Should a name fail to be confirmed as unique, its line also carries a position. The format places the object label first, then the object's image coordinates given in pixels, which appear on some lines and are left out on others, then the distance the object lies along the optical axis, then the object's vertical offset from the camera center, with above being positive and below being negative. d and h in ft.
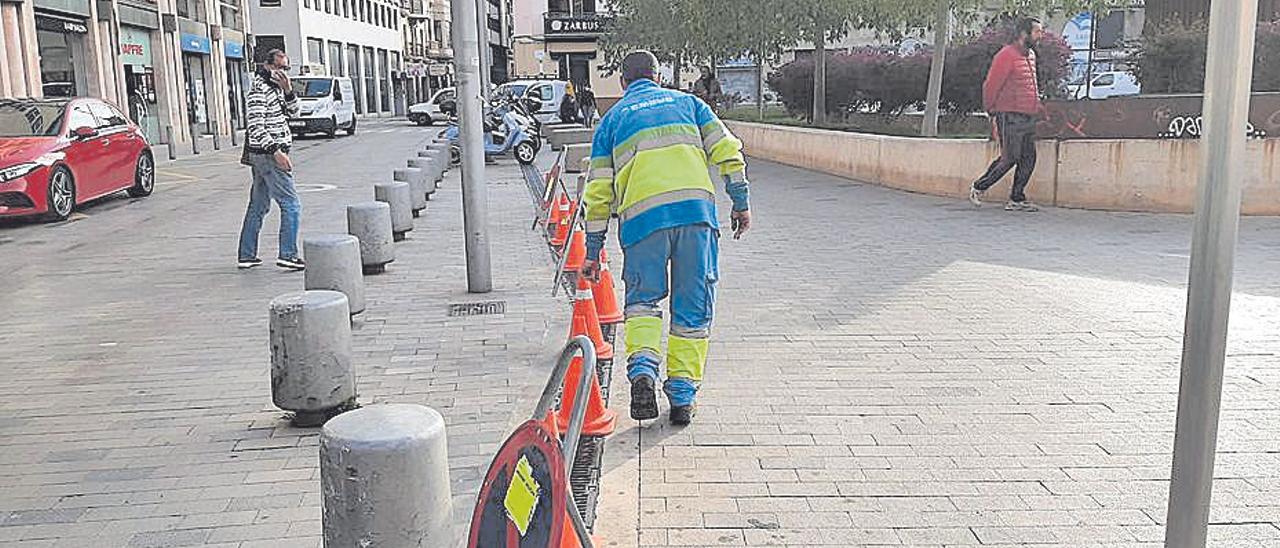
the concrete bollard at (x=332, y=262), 23.75 -3.67
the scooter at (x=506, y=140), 70.79 -3.41
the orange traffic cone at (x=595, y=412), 15.99 -4.79
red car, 42.83 -2.50
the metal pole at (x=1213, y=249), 8.18 -1.33
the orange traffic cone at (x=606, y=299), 22.31 -4.30
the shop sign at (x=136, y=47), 94.43 +4.02
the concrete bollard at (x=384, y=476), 10.93 -3.83
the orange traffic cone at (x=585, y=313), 18.90 -3.86
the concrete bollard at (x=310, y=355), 17.35 -4.11
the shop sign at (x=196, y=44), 112.88 +4.91
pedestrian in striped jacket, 30.01 -1.39
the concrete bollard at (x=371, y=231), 30.78 -3.91
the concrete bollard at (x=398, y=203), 37.70 -3.85
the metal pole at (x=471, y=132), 26.55 -1.09
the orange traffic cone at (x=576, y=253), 26.61 -4.03
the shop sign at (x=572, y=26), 172.96 +9.06
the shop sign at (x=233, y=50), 133.44 +5.06
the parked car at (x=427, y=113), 145.48 -3.31
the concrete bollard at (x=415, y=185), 44.47 -3.89
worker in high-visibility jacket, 16.79 -1.96
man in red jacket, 38.96 -1.00
